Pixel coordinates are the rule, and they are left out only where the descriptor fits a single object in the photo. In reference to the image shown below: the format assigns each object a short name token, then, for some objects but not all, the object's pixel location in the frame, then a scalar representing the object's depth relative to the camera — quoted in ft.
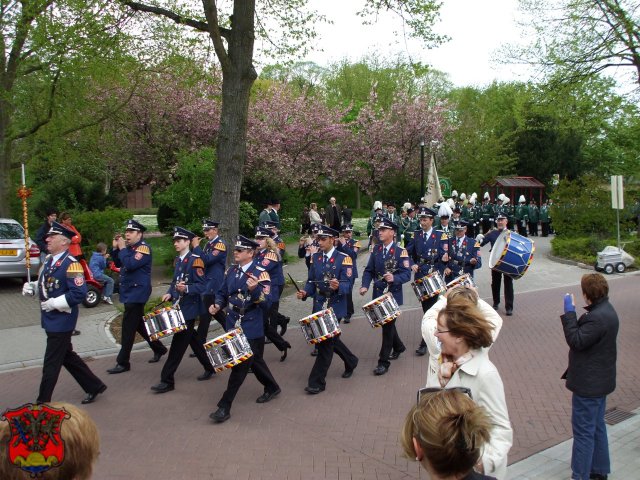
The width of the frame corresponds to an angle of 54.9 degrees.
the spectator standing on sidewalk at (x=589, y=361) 15.76
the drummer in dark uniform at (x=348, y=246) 37.91
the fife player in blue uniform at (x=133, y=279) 27.09
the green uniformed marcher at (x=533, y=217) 94.63
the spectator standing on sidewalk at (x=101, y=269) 42.52
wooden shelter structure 109.81
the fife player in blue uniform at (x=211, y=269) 28.64
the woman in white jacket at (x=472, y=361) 10.65
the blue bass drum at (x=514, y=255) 35.58
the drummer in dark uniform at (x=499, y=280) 39.68
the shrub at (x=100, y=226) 49.29
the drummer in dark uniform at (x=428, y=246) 33.58
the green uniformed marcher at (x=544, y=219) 94.58
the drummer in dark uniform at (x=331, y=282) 26.07
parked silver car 47.91
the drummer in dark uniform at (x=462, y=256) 35.09
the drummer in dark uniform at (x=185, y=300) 25.00
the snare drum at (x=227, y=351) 21.03
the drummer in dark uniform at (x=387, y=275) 27.32
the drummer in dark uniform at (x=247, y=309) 21.67
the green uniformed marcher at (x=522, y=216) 94.12
